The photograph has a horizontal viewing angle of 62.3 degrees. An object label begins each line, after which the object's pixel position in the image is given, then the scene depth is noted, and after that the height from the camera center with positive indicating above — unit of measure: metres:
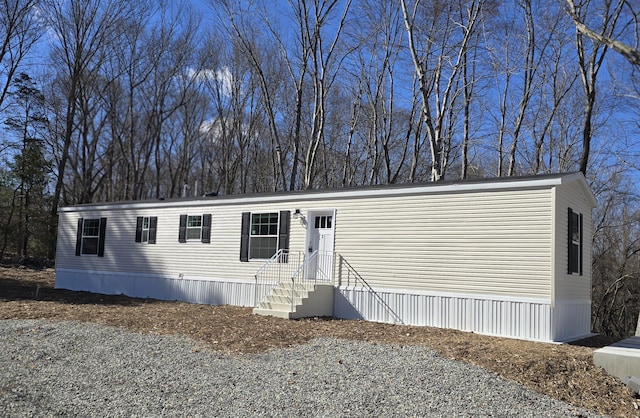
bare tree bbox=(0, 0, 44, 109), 24.42 +10.14
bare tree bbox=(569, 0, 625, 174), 18.16 +6.74
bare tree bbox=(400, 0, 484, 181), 18.92 +7.53
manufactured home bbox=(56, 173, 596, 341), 10.31 +0.03
